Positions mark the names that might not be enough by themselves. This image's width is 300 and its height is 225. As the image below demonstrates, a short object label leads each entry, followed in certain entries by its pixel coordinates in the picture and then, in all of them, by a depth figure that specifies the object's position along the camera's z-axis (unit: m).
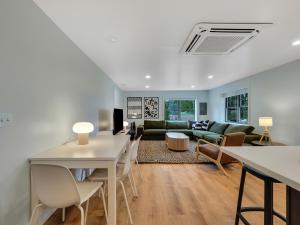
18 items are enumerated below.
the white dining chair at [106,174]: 1.87
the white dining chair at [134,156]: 2.26
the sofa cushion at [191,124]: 7.69
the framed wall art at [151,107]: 8.45
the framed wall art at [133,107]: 8.48
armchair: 3.33
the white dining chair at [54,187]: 1.28
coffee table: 5.08
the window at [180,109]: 8.53
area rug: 4.19
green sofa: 5.41
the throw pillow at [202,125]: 7.25
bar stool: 1.26
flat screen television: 4.11
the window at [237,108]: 5.49
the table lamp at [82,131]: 2.20
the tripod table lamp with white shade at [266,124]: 3.94
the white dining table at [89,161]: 1.57
